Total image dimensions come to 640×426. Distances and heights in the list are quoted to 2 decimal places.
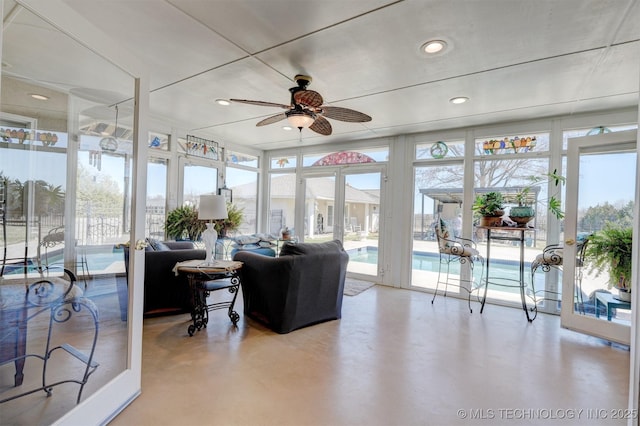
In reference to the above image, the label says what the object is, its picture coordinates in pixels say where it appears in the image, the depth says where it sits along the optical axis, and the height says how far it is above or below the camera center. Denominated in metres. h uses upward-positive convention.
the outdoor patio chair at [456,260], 4.07 -0.67
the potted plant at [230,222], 5.26 -0.23
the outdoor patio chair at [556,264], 3.27 -0.54
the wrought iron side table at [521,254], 3.77 -0.49
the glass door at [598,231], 3.04 -0.11
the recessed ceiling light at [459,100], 3.48 +1.36
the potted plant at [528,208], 3.69 +0.13
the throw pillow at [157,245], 3.59 -0.46
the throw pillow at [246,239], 5.42 -0.54
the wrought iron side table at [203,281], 3.02 -0.76
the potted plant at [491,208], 3.84 +0.11
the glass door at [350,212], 5.53 +0.02
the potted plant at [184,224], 4.84 -0.26
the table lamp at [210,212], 3.21 -0.04
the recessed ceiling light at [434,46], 2.36 +1.36
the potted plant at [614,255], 3.00 -0.36
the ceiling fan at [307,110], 2.80 +0.98
